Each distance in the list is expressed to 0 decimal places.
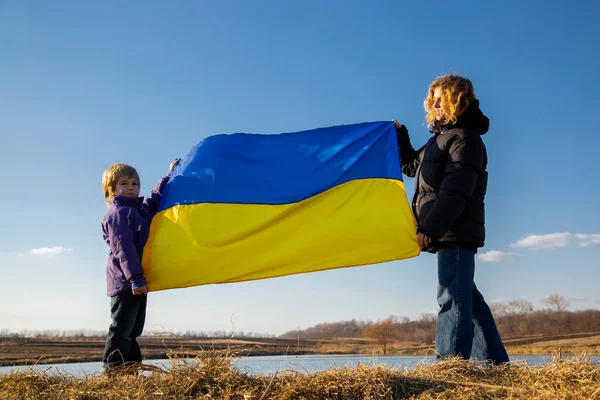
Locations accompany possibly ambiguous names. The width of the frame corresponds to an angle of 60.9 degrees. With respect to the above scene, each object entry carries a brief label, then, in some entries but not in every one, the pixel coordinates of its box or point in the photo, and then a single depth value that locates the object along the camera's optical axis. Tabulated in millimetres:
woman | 4398
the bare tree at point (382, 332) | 69062
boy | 4738
